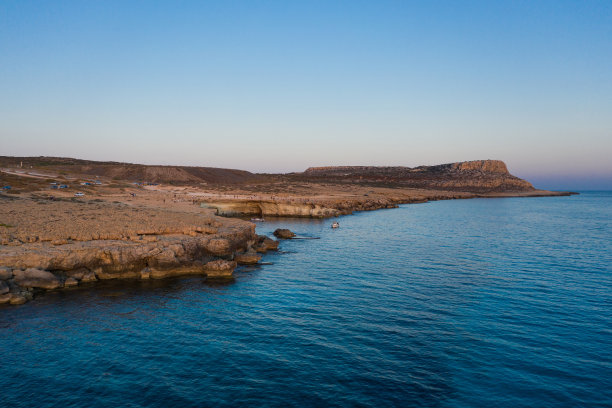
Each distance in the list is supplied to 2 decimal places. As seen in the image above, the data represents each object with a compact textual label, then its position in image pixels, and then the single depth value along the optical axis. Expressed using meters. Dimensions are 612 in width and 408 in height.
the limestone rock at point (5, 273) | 21.51
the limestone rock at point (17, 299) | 20.52
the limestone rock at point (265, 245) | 37.56
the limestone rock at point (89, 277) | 24.34
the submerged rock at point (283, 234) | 46.16
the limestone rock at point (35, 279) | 22.02
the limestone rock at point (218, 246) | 30.14
